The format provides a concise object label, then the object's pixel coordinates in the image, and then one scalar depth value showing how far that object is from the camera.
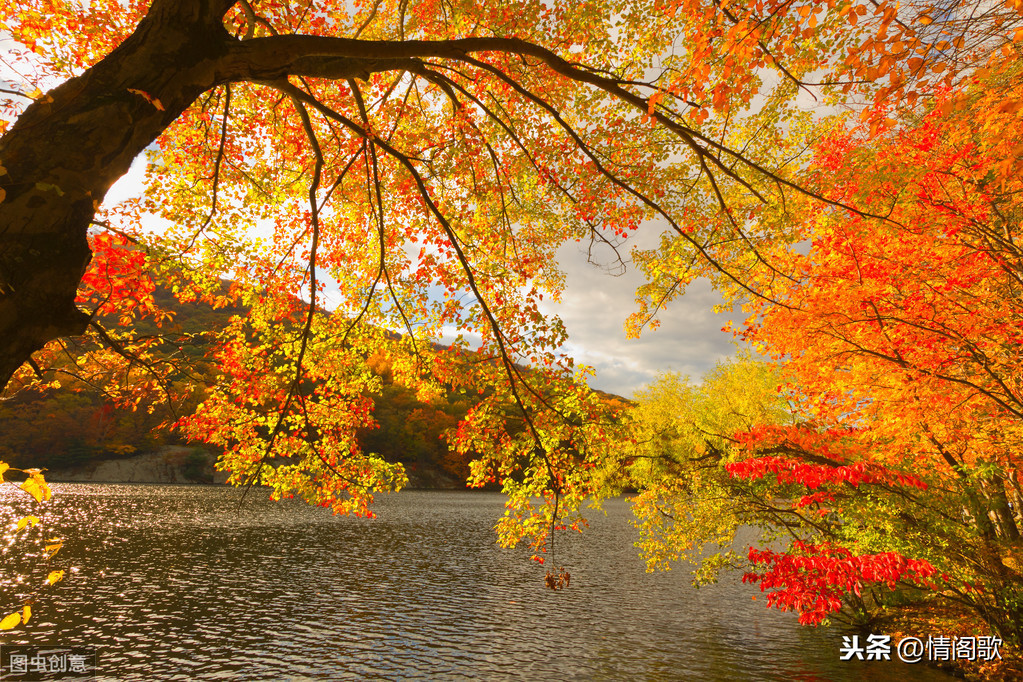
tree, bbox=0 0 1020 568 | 2.65
